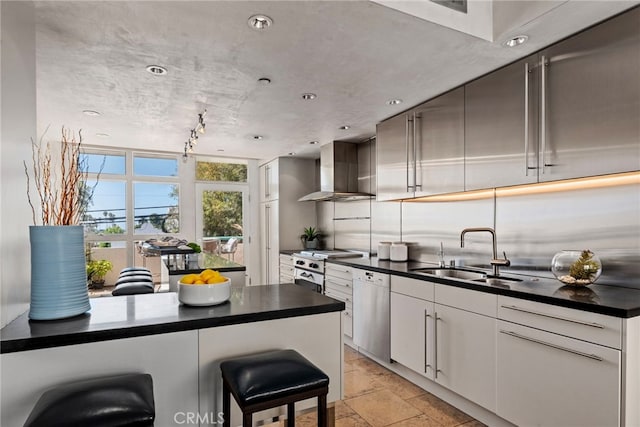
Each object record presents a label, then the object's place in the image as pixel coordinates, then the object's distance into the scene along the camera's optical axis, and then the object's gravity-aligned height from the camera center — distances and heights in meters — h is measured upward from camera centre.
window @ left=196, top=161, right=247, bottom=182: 6.16 +0.75
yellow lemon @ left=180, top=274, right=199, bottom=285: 1.68 -0.34
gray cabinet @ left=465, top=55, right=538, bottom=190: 2.22 +0.59
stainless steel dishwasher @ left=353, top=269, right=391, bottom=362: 3.11 -0.99
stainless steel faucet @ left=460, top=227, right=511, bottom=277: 2.49 -0.37
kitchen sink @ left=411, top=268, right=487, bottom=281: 2.88 -0.56
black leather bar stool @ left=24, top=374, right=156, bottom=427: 1.03 -0.62
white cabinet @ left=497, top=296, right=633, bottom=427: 1.60 -0.83
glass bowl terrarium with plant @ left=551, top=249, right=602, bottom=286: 1.95 -0.34
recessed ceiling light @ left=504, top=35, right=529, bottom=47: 2.00 +1.02
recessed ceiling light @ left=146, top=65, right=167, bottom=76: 2.34 +1.01
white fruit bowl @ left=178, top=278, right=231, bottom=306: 1.65 -0.40
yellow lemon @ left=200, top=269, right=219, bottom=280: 1.71 -0.32
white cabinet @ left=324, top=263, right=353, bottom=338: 3.66 -0.85
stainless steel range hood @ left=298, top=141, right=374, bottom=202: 4.59 +0.55
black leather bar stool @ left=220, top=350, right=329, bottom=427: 1.29 -0.68
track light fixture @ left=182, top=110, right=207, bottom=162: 3.37 +0.89
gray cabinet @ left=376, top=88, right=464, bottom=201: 2.80 +0.57
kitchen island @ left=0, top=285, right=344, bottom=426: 1.27 -0.58
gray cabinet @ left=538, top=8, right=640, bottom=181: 1.76 +0.61
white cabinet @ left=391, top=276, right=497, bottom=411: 2.20 -0.94
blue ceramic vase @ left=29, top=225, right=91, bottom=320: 1.37 -0.24
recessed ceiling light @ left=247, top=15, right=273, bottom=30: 1.76 +1.01
